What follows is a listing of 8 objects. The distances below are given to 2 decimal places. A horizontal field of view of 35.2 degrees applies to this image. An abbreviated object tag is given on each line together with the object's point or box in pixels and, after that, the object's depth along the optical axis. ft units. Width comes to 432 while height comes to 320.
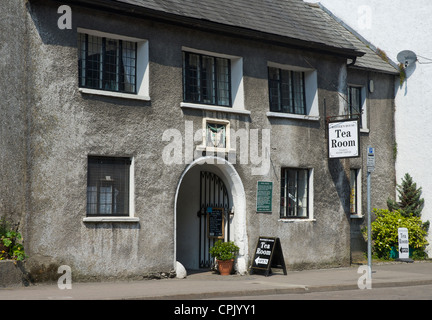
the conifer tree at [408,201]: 74.79
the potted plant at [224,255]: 57.00
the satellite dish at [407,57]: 75.72
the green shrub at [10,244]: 44.73
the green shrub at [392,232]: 72.08
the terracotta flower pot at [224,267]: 57.21
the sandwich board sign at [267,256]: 56.29
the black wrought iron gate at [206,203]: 60.95
